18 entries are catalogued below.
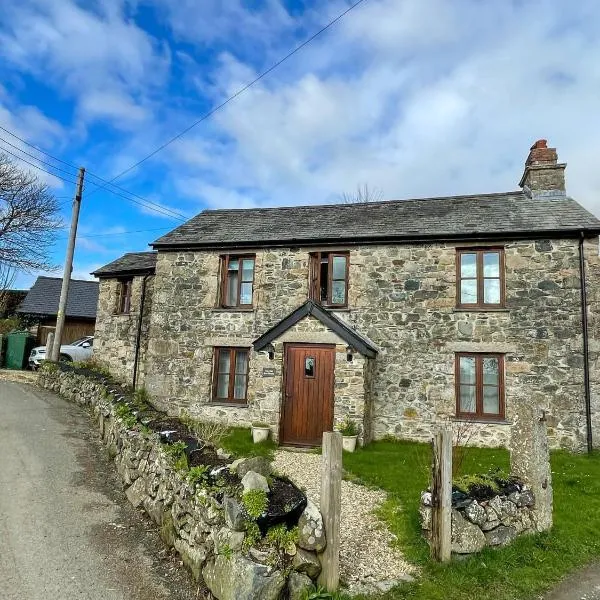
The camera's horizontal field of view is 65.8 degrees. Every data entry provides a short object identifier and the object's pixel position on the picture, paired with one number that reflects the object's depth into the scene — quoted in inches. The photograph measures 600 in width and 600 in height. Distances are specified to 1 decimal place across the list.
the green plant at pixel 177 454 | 214.5
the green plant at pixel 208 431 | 303.9
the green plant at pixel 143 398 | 367.8
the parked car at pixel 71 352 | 848.3
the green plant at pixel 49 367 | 624.6
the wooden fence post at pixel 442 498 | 198.7
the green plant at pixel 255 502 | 161.2
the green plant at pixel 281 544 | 158.1
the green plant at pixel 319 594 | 157.9
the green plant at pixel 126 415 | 313.7
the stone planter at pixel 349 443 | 420.9
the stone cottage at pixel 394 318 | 450.9
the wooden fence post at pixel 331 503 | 166.9
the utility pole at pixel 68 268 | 707.4
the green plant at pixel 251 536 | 157.5
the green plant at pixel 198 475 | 195.5
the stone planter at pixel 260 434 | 452.8
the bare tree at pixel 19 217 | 981.2
